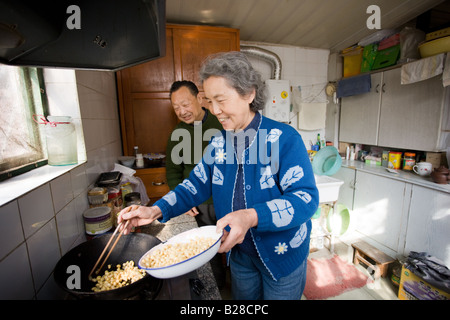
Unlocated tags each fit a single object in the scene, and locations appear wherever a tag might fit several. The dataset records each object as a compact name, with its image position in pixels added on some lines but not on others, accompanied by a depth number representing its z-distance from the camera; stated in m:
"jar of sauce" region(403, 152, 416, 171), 2.49
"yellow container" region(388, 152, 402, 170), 2.62
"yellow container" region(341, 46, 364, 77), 2.96
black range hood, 0.49
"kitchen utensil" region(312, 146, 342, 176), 2.64
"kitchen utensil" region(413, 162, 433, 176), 2.22
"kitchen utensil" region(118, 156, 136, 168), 2.11
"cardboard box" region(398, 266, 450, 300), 1.66
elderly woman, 0.79
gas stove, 0.65
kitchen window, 0.80
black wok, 0.57
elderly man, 1.60
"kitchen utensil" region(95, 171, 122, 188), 1.30
